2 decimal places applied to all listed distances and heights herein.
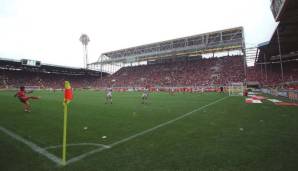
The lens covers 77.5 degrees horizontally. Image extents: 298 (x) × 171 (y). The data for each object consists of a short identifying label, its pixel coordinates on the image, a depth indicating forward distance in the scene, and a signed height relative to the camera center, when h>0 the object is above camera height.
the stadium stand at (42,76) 58.56 +5.79
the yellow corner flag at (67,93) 3.80 -0.05
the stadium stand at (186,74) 48.38 +5.12
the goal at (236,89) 28.30 +0.10
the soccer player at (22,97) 10.67 -0.34
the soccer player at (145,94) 17.62 -0.37
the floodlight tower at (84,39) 71.31 +19.83
